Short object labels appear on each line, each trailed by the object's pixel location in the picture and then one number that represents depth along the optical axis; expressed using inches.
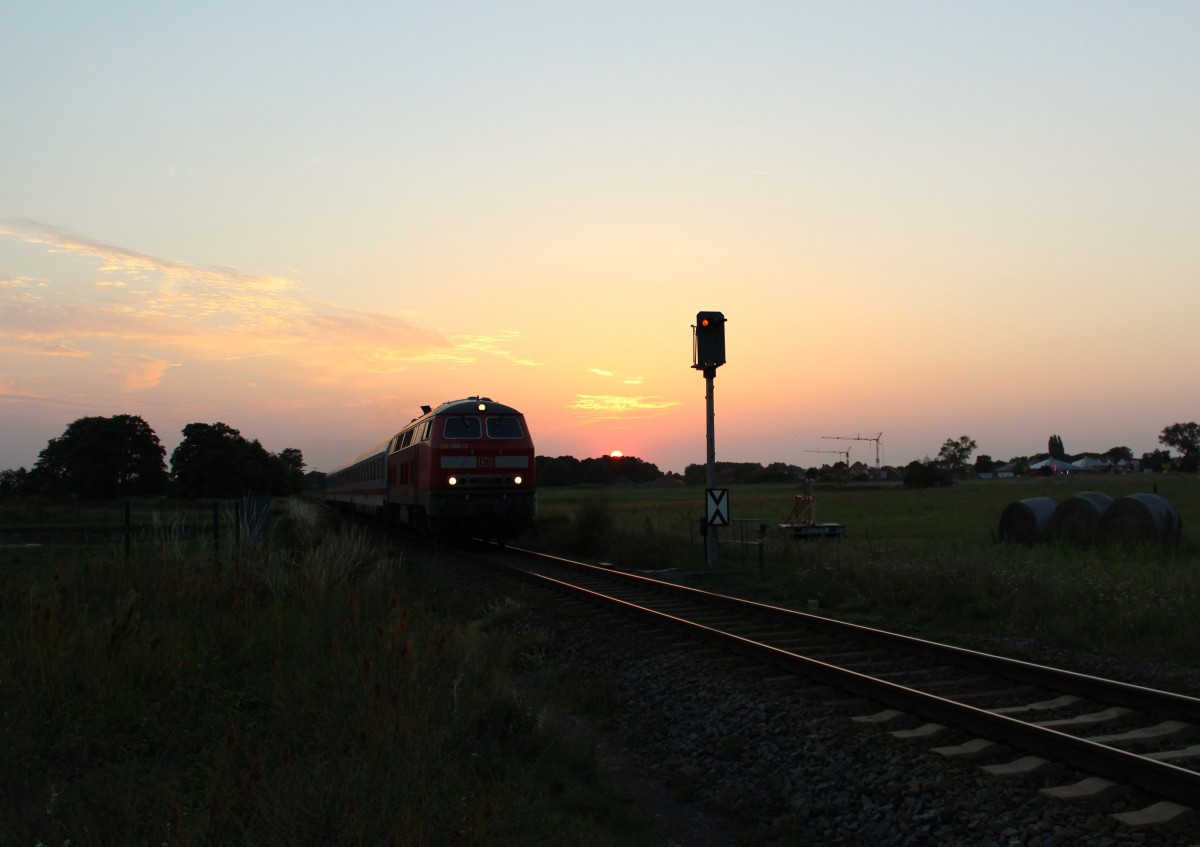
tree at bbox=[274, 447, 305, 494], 5743.1
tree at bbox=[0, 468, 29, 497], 3329.5
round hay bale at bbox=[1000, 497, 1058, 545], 836.6
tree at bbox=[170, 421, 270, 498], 3043.8
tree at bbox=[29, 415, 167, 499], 3070.9
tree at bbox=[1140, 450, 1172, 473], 6008.4
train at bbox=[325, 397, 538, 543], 820.6
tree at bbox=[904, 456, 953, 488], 3595.0
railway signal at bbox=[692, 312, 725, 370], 677.9
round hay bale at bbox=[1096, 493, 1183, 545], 735.1
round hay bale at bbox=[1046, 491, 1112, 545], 790.5
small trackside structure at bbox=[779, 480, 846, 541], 1000.0
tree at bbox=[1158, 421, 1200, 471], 6643.7
